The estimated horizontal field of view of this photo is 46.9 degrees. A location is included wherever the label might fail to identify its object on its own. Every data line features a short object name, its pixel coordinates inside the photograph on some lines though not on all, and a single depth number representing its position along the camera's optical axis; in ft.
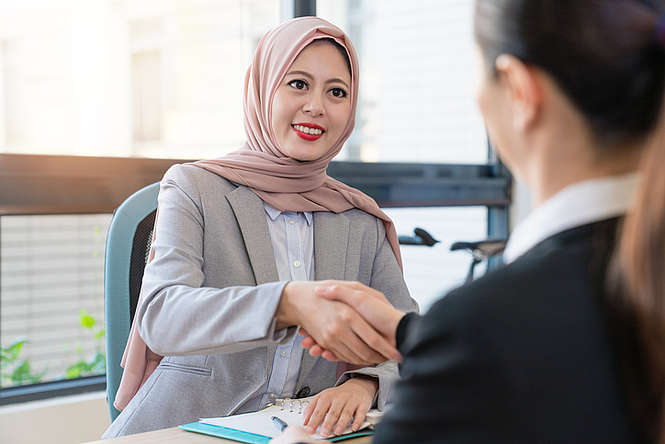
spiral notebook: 3.64
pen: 3.76
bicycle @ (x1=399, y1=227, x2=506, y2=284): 9.82
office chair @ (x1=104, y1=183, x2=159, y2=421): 5.13
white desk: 3.59
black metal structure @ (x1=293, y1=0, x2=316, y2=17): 9.48
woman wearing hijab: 3.90
